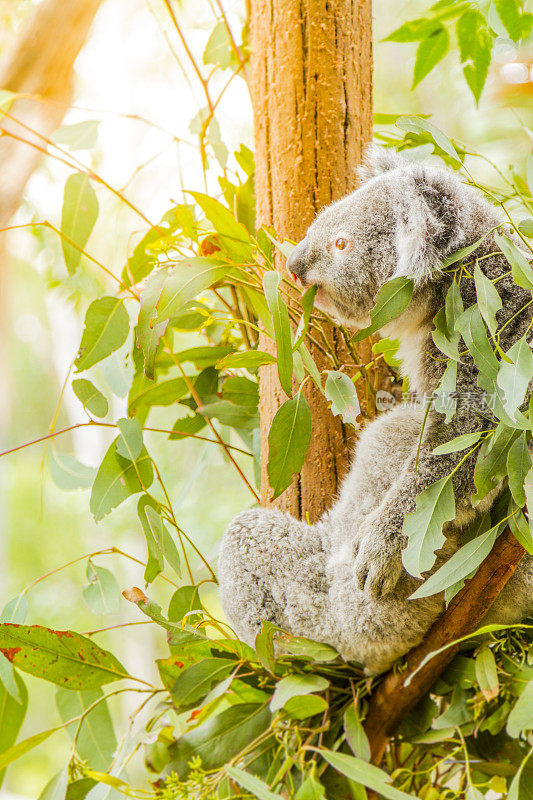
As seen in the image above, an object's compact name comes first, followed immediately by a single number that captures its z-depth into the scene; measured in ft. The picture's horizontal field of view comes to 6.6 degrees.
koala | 15.21
